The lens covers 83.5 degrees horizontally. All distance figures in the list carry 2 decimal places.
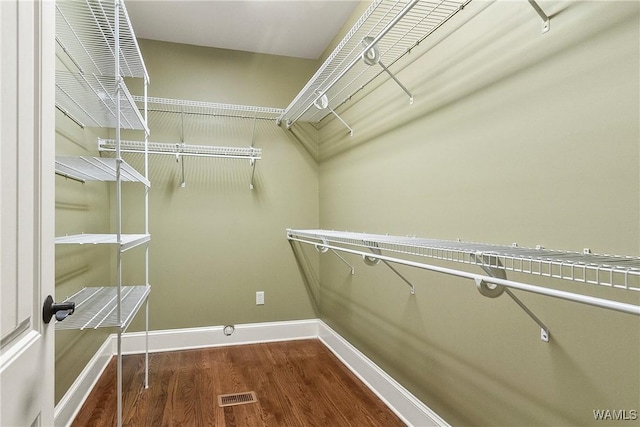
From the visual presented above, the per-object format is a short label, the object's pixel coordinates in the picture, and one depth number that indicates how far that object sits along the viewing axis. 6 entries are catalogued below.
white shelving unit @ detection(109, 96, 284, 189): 2.62
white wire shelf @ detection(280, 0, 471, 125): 1.46
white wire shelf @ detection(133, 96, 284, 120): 2.62
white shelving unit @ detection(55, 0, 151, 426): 1.48
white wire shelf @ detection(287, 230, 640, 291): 0.71
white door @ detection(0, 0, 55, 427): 0.56
